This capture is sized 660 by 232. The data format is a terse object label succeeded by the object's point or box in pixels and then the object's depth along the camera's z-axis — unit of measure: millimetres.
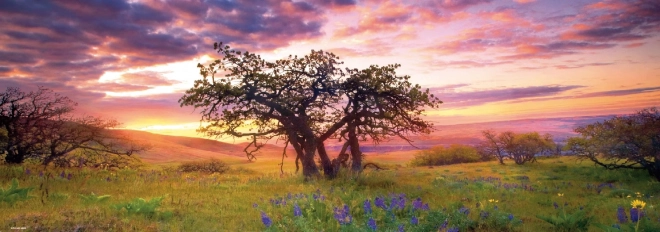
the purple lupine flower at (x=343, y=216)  5763
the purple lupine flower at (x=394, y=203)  7259
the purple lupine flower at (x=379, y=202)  6750
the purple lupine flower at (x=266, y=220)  5430
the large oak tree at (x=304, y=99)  16109
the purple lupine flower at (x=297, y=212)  6266
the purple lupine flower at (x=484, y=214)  7420
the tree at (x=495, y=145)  40938
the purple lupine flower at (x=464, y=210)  7422
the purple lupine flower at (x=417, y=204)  7195
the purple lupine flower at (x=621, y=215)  6058
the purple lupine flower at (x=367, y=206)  6543
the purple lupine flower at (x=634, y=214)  5598
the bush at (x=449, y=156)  52031
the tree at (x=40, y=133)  17109
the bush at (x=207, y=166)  32197
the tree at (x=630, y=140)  20781
